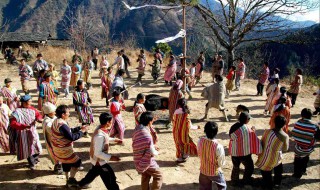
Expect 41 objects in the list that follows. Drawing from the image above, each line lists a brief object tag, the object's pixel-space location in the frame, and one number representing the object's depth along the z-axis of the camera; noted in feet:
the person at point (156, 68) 41.09
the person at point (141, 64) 40.51
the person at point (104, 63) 38.58
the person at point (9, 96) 21.95
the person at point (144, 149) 13.17
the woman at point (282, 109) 19.86
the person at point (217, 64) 38.76
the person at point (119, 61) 39.60
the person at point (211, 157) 12.78
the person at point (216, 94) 25.93
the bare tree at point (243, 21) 43.45
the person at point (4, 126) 18.48
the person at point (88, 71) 36.88
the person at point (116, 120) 19.84
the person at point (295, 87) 31.68
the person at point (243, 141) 15.10
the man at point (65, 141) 13.92
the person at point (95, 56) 51.42
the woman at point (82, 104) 21.88
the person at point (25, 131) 16.14
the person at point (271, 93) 27.22
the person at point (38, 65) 34.59
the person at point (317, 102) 28.36
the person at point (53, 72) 31.50
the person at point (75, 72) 34.63
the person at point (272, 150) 14.89
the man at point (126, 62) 44.99
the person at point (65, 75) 32.86
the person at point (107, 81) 29.50
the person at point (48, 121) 14.75
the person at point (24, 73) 33.19
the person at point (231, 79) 33.19
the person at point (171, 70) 38.75
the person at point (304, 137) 16.83
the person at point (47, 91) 23.71
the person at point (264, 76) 36.06
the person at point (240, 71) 38.06
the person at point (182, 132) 17.53
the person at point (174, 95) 23.71
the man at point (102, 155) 13.02
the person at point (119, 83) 26.30
